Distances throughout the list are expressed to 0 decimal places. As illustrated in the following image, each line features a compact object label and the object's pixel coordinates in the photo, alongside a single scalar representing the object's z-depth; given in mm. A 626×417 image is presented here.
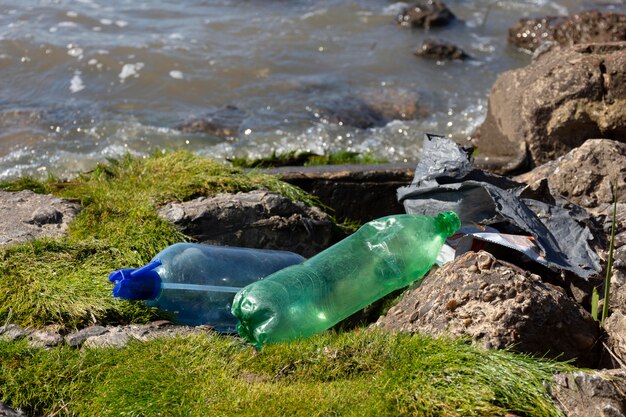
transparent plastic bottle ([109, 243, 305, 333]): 3516
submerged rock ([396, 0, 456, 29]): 12320
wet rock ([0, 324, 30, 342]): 3234
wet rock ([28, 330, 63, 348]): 3203
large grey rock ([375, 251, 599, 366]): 3105
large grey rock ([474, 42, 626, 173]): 5270
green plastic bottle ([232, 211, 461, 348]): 3439
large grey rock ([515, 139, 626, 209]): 4320
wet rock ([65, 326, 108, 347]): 3256
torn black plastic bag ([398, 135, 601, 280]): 3850
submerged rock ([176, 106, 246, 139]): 8117
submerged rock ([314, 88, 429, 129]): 8570
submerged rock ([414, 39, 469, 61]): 10766
